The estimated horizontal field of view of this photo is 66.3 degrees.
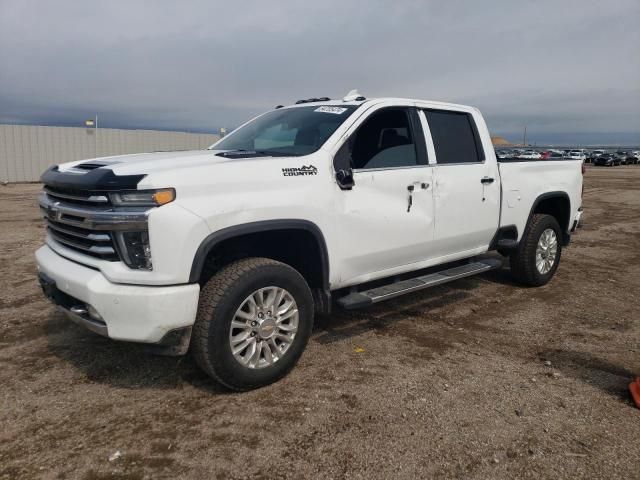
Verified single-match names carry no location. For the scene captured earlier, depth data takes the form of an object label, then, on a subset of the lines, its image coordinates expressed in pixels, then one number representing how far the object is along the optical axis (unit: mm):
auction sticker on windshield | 3984
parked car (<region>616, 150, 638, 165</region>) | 59562
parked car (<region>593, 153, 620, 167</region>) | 54875
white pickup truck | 2803
